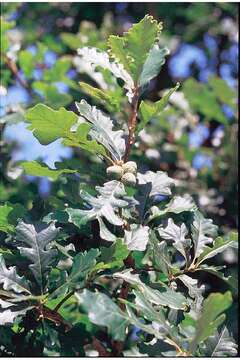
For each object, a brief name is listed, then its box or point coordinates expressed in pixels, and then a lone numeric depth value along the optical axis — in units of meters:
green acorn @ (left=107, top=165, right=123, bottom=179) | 1.13
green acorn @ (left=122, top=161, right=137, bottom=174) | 1.14
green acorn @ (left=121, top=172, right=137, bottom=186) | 1.12
